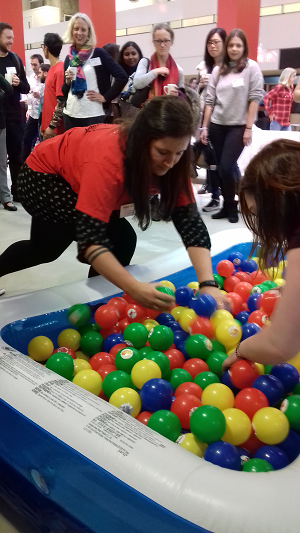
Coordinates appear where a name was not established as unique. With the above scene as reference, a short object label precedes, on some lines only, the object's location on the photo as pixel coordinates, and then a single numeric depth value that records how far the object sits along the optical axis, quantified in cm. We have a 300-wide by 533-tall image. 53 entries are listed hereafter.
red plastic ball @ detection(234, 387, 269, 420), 136
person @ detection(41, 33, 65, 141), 378
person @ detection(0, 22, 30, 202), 394
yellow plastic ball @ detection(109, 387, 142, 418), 138
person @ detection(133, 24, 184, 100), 363
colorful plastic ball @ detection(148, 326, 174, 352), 166
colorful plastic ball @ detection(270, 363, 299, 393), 146
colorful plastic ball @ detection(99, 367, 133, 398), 148
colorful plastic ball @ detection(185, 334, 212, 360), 165
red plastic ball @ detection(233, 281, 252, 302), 214
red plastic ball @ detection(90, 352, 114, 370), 169
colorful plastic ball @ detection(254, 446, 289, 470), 121
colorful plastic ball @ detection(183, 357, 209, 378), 162
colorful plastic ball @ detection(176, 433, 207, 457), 125
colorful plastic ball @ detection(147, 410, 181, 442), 127
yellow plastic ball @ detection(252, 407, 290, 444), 124
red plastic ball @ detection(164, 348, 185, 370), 169
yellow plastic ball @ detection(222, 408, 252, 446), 126
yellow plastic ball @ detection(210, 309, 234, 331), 175
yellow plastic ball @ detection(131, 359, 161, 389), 148
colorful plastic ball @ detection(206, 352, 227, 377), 159
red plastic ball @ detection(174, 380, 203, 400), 145
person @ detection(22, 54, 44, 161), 466
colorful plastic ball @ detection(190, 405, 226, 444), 119
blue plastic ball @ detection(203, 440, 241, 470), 115
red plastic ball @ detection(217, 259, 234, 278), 230
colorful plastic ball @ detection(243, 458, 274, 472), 115
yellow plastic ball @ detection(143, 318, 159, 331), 185
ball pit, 92
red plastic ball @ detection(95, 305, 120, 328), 183
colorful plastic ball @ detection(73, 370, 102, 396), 149
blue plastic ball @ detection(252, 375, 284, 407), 140
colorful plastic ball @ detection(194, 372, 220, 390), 150
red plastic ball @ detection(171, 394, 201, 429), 135
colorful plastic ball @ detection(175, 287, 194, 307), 201
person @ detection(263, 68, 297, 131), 579
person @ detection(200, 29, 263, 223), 355
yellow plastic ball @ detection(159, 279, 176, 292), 210
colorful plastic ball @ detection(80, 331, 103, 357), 180
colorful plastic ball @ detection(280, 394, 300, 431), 133
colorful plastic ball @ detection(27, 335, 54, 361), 170
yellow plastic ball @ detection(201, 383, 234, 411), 137
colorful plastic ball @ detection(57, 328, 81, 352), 181
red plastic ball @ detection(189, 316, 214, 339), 174
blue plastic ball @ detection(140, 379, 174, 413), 137
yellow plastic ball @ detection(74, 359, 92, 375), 165
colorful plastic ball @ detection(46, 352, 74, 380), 154
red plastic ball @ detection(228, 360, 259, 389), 144
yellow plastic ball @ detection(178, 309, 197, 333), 179
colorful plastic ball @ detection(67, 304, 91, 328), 187
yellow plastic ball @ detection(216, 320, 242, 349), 169
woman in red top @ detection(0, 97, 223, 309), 147
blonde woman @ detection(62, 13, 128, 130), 354
